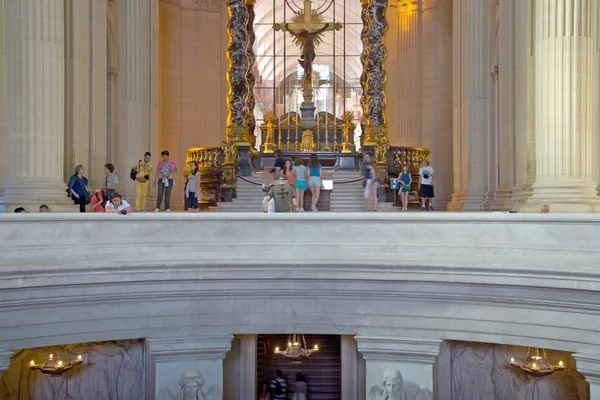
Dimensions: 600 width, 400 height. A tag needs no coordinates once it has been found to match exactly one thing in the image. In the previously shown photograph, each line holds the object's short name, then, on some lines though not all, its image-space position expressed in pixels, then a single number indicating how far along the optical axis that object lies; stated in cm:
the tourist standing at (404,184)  1659
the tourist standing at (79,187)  1334
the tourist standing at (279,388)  1102
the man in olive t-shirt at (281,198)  1214
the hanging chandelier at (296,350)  1142
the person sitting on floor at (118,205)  1128
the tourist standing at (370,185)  1559
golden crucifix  2319
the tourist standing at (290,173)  1468
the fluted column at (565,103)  1349
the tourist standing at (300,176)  1469
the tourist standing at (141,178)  1439
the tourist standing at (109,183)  1439
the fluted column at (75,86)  1546
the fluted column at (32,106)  1345
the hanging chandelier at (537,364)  977
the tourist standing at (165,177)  1484
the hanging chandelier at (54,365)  980
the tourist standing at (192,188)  1571
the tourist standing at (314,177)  1512
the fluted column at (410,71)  2734
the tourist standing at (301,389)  1110
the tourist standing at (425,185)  1703
